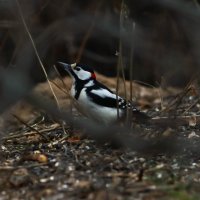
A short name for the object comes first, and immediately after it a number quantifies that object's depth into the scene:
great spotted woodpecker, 11.42
